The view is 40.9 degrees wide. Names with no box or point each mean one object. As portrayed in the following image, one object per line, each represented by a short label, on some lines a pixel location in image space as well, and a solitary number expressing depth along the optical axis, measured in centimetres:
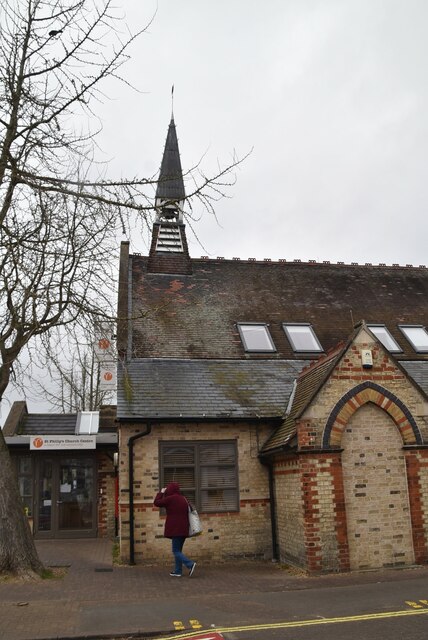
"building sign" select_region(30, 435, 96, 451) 1767
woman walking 1088
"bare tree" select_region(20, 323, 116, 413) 1057
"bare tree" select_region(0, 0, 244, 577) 831
